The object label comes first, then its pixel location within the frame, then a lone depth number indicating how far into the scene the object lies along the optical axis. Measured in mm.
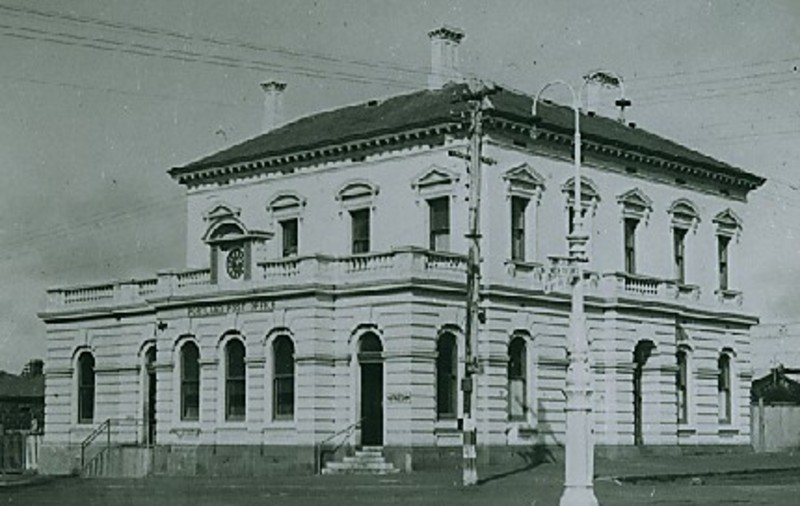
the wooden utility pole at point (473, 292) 31969
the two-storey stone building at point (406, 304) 38938
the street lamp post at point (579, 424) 21734
